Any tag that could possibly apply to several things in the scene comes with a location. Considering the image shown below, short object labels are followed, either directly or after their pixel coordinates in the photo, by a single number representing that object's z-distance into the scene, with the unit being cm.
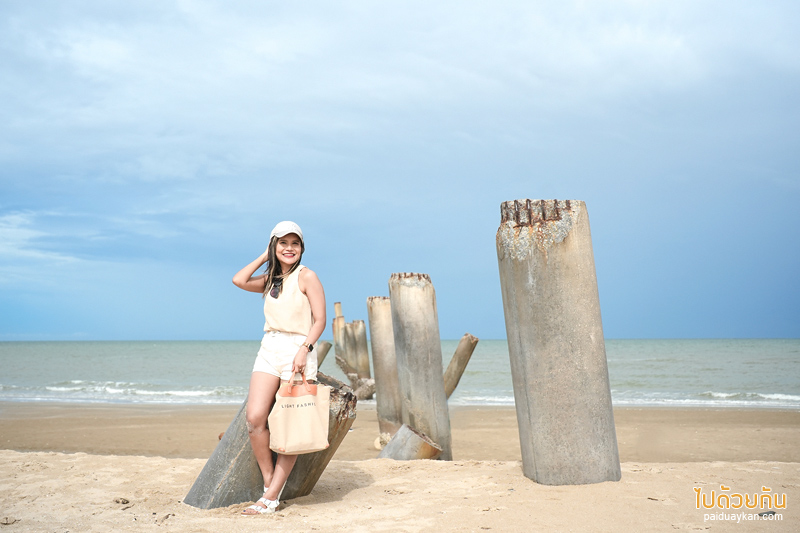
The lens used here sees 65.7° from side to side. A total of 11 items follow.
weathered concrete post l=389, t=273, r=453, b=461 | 702
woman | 376
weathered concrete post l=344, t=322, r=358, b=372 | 1566
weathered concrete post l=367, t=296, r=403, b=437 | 842
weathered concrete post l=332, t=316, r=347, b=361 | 1788
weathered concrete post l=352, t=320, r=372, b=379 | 1525
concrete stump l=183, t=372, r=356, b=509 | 396
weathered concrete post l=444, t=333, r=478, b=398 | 922
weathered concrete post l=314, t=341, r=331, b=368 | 1652
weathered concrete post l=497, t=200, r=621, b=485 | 385
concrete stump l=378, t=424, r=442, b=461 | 584
